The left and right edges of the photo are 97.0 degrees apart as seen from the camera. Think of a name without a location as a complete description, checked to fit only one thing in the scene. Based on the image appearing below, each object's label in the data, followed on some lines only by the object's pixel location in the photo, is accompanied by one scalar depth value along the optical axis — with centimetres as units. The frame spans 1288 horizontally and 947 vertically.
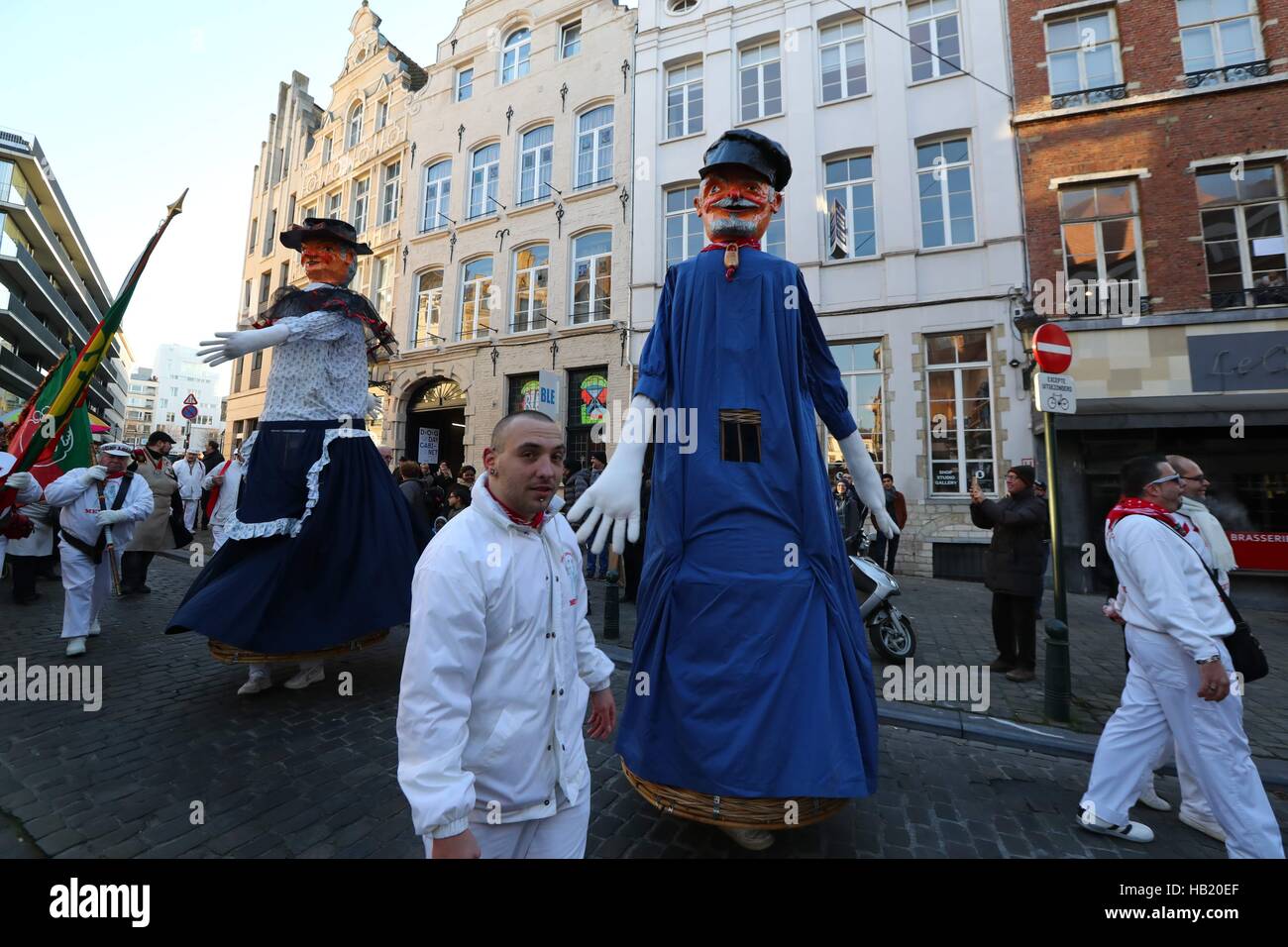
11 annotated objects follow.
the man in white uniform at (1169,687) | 235
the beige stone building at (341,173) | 1977
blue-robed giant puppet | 207
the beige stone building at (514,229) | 1527
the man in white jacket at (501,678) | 134
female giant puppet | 339
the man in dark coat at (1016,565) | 507
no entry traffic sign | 507
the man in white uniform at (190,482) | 1161
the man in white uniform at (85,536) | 467
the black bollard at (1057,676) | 402
